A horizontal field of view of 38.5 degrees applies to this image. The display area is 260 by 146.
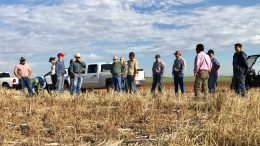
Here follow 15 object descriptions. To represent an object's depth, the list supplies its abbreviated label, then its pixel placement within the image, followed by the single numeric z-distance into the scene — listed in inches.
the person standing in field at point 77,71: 505.2
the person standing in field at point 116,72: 564.4
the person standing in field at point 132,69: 528.9
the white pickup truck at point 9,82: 931.2
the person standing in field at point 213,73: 494.1
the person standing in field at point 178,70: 492.8
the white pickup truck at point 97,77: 773.1
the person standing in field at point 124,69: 573.0
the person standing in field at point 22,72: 532.7
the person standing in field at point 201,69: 378.7
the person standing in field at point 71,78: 502.4
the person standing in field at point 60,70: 529.3
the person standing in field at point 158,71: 519.4
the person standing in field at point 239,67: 408.2
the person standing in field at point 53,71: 558.8
